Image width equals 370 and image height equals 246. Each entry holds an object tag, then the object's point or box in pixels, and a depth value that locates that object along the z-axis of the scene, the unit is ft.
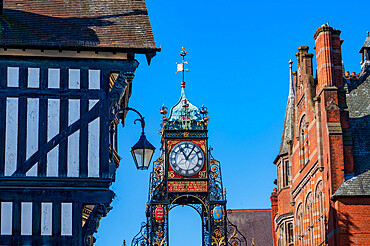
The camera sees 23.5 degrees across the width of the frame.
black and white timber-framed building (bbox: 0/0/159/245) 64.03
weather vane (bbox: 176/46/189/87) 159.74
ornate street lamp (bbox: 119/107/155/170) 60.85
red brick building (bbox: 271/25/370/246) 106.22
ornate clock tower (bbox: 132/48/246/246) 147.95
